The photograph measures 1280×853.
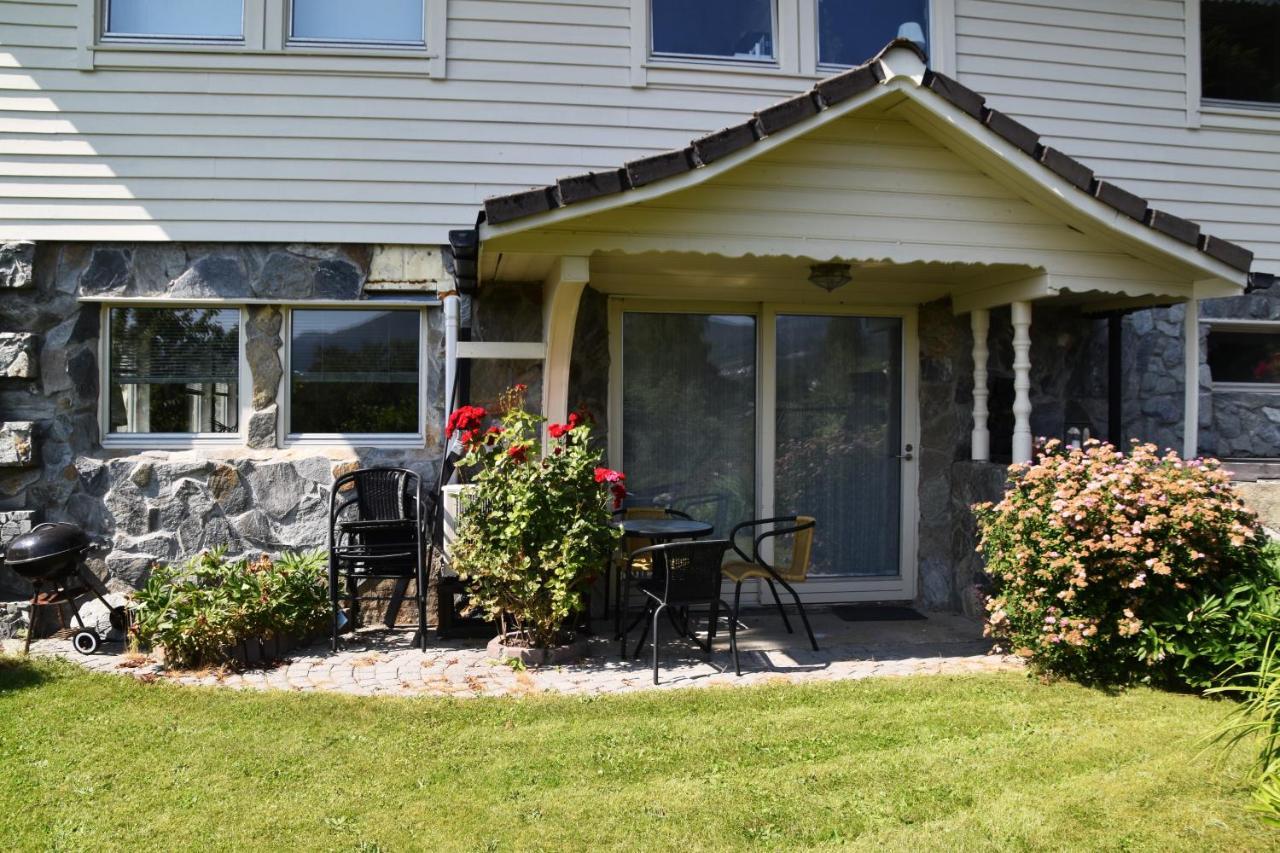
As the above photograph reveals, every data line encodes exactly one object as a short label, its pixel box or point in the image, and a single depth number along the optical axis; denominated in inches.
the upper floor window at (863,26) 264.7
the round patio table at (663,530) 203.8
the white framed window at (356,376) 244.2
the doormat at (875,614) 243.8
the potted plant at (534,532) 193.2
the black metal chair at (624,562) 214.6
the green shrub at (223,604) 191.8
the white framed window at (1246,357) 285.7
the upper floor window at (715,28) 254.5
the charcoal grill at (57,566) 203.9
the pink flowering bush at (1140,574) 169.8
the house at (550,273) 221.6
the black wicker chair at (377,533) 213.2
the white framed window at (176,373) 242.1
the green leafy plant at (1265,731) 112.6
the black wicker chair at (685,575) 187.3
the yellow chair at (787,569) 209.2
